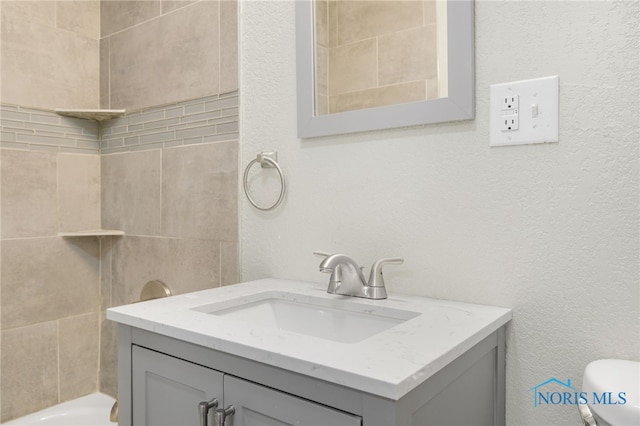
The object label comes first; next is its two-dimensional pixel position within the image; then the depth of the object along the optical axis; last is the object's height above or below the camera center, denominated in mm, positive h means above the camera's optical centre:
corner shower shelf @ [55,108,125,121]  1854 +376
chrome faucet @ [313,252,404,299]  1144 -178
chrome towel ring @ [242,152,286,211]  1415 +119
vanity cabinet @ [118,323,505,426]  710 -321
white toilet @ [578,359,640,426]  735 -309
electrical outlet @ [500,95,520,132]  1030 +200
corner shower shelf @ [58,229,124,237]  1865 -101
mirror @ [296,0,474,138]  1100 +365
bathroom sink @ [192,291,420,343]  1095 -266
